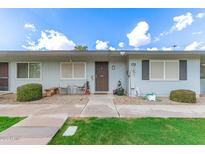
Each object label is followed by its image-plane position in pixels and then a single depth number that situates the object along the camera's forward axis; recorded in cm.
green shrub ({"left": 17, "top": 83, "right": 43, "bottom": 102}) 575
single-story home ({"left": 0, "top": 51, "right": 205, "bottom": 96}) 757
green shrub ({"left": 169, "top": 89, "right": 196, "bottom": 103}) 564
